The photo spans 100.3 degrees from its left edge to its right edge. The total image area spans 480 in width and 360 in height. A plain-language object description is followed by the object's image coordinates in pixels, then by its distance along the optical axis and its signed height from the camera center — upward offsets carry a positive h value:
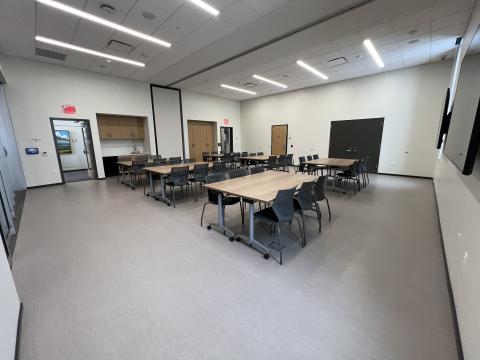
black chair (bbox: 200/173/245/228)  3.21 -0.88
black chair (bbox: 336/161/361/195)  4.96 -0.85
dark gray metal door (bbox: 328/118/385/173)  7.14 +0.00
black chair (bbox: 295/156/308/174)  5.76 -0.75
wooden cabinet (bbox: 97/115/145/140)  7.39 +0.57
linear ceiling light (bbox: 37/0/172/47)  3.34 +2.27
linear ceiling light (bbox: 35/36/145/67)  4.48 +2.28
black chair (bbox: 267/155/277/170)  6.85 -0.73
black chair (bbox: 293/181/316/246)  2.69 -0.79
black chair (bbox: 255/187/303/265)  2.34 -0.82
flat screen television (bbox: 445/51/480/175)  1.21 +0.13
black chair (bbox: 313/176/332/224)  3.06 -0.76
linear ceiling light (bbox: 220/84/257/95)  8.45 +2.27
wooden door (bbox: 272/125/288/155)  9.82 +0.06
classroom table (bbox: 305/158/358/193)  5.06 -0.61
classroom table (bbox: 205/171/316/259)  2.46 -0.65
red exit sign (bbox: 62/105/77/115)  6.18 +1.03
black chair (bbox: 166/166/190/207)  4.33 -0.76
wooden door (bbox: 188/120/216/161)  9.96 +0.21
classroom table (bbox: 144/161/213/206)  4.32 -0.71
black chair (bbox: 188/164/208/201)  4.69 -0.74
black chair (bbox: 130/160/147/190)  5.69 -0.70
